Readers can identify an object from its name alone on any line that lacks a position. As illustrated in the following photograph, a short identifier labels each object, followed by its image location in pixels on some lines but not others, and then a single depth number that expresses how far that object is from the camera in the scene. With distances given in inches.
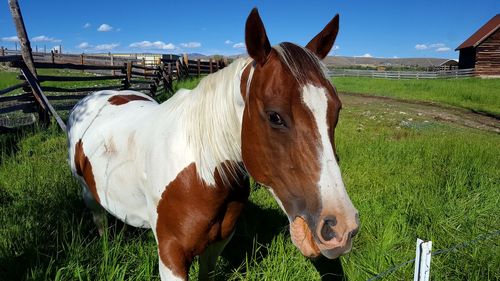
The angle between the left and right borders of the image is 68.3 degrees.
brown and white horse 59.4
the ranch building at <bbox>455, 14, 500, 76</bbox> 1443.2
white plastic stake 71.2
